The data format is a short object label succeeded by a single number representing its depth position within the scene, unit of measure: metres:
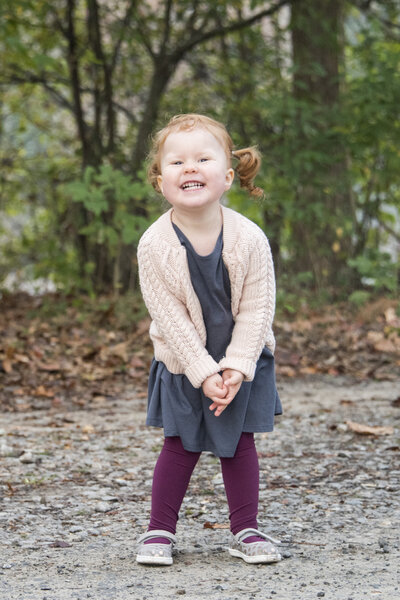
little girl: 5.71
